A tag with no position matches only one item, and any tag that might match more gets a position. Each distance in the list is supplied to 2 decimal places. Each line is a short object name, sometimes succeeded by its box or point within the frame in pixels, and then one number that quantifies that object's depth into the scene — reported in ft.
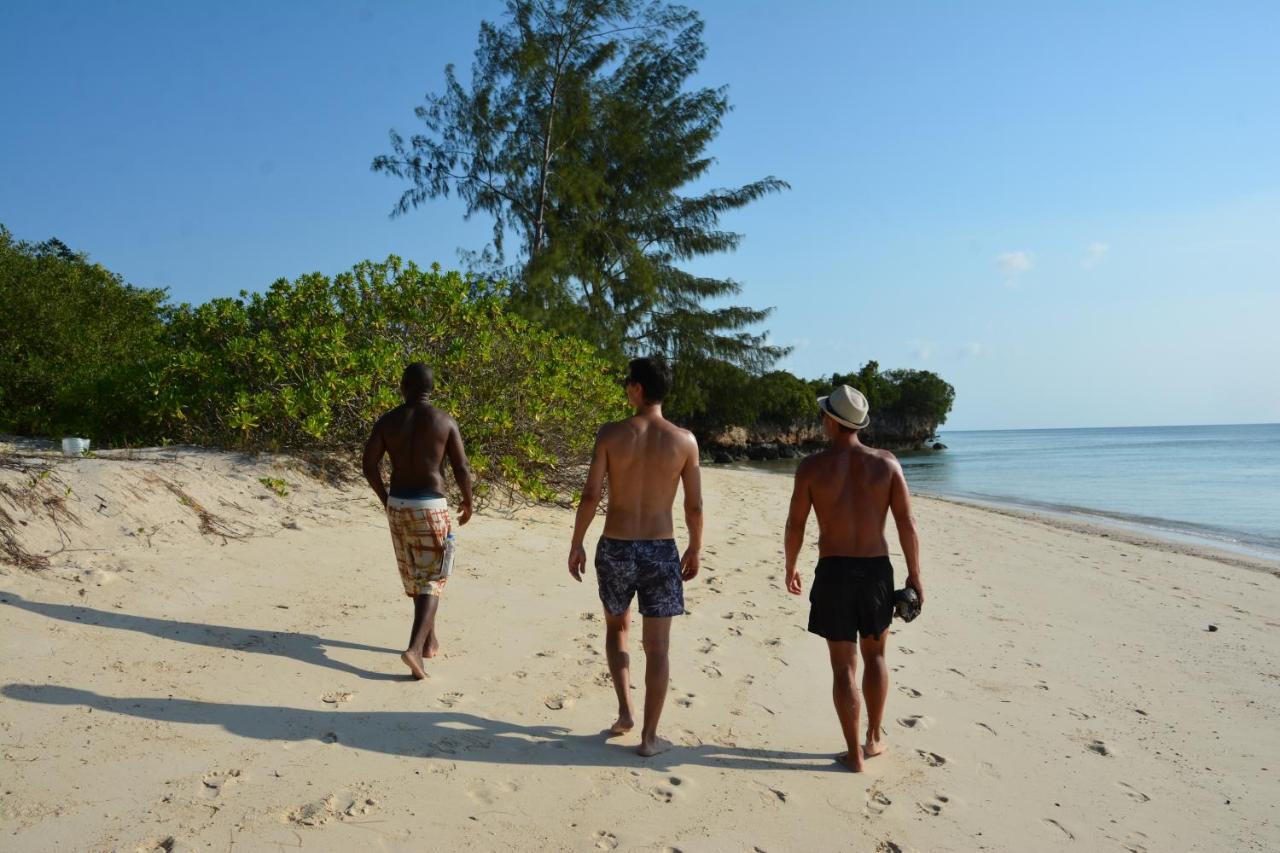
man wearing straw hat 11.74
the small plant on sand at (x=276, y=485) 23.72
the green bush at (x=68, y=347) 31.86
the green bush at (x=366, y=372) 26.71
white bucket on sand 23.00
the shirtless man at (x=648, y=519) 12.06
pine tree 68.33
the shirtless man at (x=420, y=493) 14.73
